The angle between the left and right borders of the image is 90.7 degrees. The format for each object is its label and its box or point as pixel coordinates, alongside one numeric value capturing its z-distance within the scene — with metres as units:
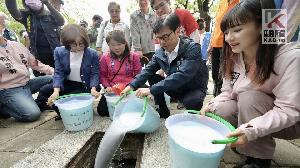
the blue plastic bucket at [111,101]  1.90
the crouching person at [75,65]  2.10
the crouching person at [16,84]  2.18
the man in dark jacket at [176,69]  1.63
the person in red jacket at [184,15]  2.54
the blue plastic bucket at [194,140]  0.98
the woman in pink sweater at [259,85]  0.99
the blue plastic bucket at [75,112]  1.75
